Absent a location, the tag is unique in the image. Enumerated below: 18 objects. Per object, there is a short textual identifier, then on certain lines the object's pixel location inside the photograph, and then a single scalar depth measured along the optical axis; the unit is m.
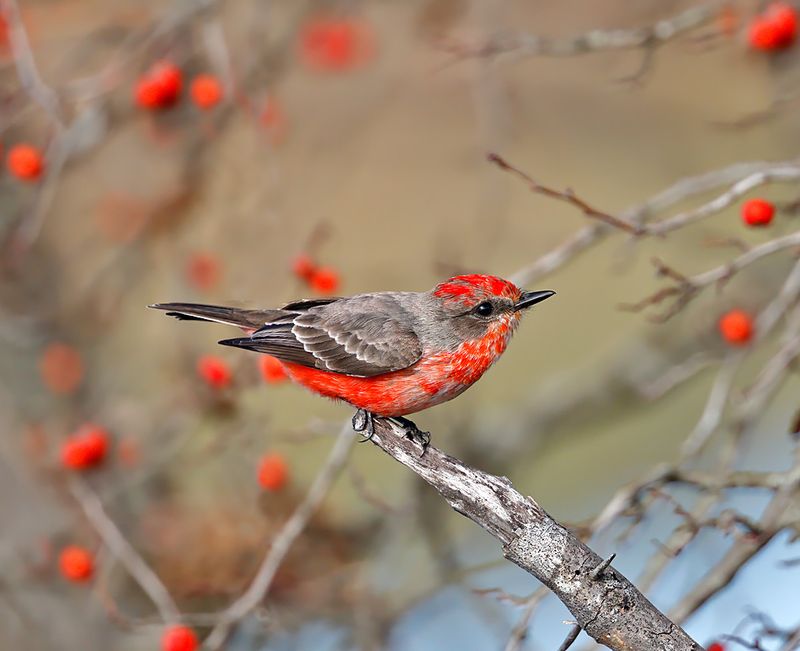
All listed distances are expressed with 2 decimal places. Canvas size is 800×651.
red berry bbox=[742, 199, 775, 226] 7.21
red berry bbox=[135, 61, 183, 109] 11.34
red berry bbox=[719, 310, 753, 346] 9.27
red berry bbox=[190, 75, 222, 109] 11.21
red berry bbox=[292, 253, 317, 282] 9.78
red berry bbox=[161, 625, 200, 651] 9.29
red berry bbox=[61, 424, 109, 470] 11.31
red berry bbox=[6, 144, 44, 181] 10.84
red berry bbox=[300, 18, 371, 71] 14.75
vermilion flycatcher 6.63
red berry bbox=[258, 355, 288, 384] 8.55
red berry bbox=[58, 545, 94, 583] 10.49
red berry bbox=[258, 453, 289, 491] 10.77
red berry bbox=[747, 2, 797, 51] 10.27
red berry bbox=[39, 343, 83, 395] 12.66
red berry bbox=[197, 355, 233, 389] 9.94
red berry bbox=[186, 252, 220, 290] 12.70
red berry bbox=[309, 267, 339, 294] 9.95
